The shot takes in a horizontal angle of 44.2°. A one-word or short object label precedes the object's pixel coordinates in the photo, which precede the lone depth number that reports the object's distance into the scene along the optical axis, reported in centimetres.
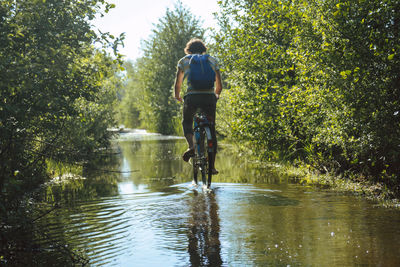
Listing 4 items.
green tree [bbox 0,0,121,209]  472
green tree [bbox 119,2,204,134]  3941
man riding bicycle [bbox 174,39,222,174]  782
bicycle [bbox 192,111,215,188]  782
